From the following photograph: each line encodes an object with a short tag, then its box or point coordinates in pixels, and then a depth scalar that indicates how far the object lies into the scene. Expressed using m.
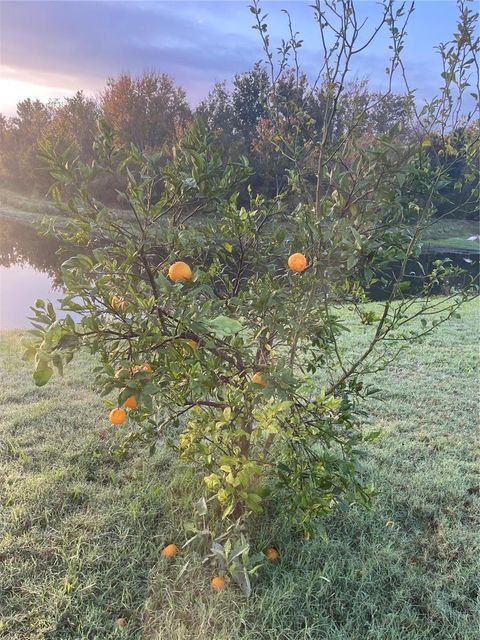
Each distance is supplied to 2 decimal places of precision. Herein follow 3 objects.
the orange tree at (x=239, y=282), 1.25
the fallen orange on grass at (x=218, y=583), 1.63
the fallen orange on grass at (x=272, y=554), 1.80
